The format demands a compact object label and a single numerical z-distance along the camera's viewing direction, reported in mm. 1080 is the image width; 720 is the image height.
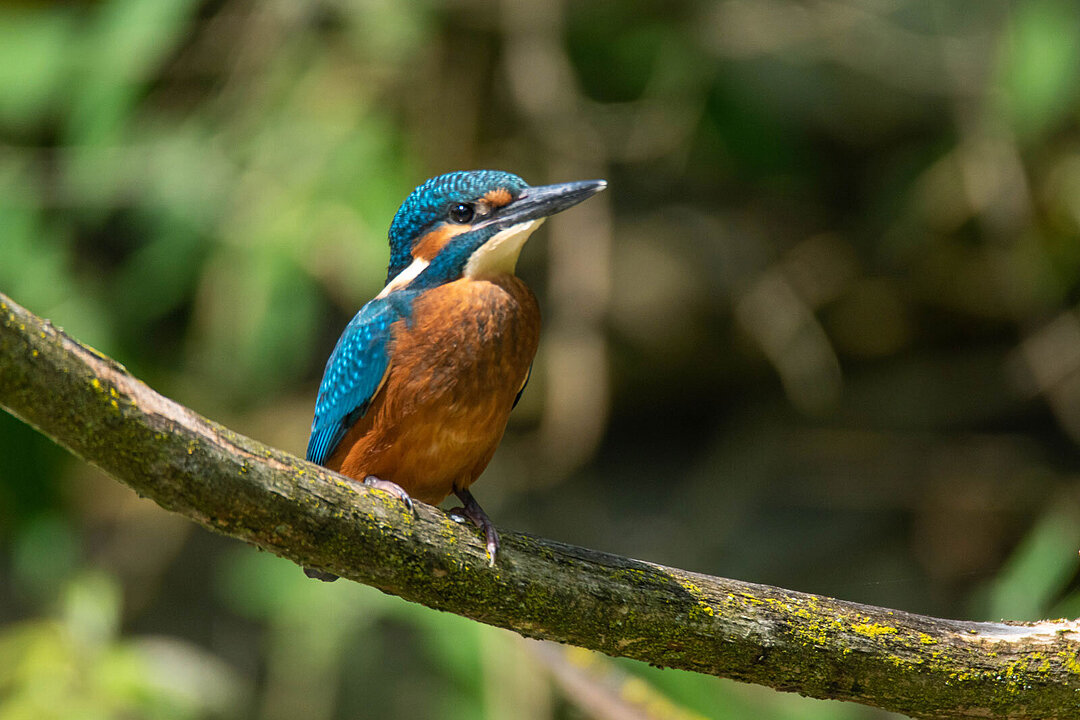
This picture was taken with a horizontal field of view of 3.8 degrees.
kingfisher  5051
